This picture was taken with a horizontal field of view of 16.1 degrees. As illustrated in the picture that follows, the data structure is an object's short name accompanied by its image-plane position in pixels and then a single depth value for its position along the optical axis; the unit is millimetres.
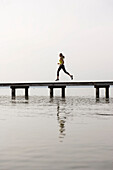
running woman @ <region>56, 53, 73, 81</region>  26084
